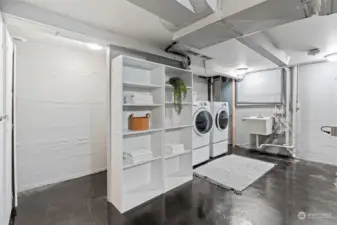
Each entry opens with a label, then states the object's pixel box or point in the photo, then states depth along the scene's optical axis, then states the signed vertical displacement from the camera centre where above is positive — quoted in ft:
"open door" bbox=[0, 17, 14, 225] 5.30 -0.37
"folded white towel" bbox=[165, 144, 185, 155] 9.94 -1.85
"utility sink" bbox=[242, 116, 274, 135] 15.30 -0.98
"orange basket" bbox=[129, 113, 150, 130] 8.51 -0.45
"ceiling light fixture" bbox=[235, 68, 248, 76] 16.74 +3.70
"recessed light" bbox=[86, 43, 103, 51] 10.34 +3.54
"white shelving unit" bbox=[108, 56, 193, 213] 7.88 -1.18
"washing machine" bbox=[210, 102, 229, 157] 15.20 -1.36
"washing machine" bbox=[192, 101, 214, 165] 13.25 -1.20
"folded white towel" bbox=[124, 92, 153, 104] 8.41 +0.67
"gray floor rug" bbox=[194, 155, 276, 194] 10.07 -3.55
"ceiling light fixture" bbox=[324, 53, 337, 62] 11.38 +3.32
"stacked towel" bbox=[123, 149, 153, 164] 8.15 -1.84
